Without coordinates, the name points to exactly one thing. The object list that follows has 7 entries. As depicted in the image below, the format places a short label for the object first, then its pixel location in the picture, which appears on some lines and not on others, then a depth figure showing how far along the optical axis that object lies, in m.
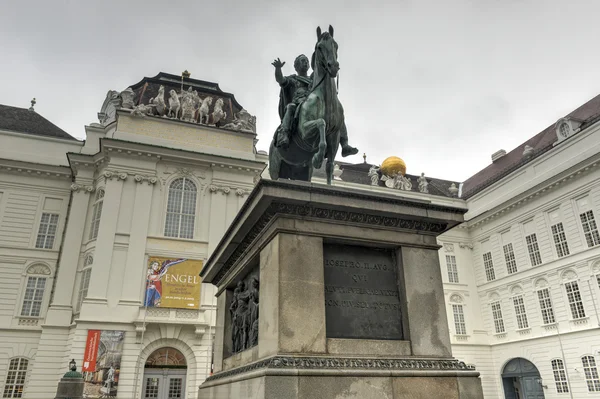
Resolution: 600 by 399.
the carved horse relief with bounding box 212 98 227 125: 30.81
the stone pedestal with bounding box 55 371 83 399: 17.78
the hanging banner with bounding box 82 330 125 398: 22.34
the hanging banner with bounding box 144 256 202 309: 25.12
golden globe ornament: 41.25
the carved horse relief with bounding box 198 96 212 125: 30.53
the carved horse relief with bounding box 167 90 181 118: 29.97
